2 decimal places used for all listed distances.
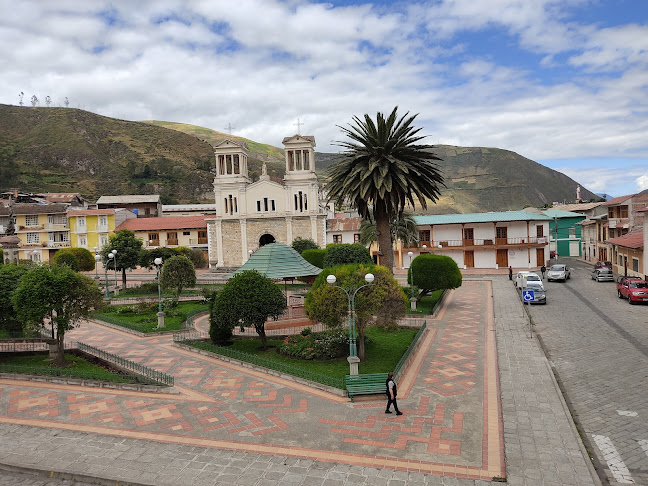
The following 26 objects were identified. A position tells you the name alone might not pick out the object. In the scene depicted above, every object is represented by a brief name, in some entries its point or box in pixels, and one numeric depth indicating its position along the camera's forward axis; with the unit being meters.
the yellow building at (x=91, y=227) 61.84
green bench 14.34
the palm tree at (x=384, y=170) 24.44
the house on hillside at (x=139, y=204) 78.81
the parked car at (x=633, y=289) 28.36
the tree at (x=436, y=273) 29.70
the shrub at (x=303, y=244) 51.94
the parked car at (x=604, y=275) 39.19
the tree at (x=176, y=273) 30.47
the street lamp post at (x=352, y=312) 15.67
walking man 13.06
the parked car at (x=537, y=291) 30.48
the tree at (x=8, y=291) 18.89
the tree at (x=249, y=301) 19.34
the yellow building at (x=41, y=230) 60.81
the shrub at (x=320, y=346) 18.91
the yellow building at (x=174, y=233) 63.47
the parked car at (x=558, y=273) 40.31
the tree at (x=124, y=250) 40.06
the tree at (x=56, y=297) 17.50
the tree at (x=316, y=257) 43.03
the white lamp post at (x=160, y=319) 25.05
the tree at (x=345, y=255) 34.47
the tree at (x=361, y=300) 17.86
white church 58.34
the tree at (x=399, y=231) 41.34
